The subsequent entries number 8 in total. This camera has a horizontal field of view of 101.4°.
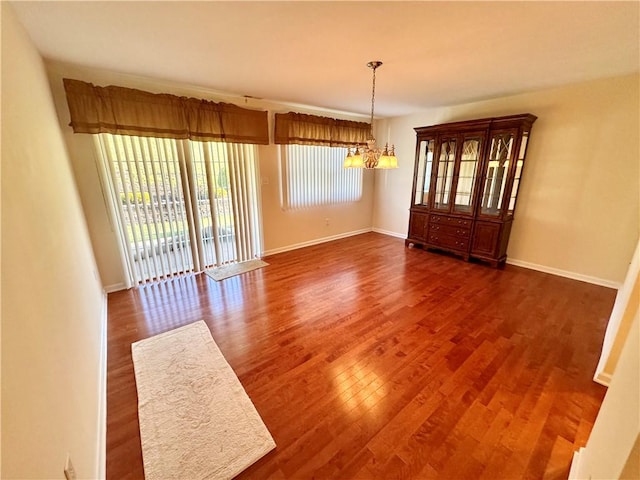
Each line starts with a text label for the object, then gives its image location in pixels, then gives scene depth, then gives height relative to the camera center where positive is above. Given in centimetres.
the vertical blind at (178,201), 304 -44
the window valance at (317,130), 410 +61
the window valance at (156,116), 264 +59
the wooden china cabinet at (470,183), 363 -26
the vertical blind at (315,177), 446 -20
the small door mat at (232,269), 369 -147
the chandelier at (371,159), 277 +8
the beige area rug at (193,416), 140 -151
